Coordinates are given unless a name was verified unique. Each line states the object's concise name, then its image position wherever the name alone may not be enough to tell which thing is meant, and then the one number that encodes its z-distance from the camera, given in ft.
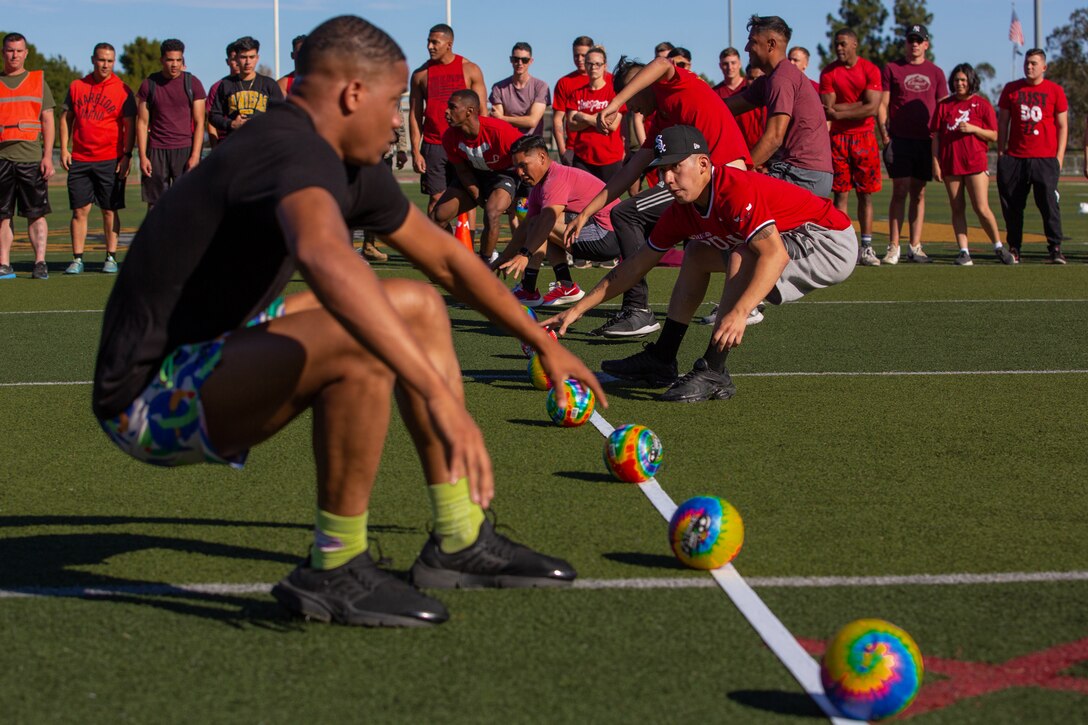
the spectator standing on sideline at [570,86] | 51.01
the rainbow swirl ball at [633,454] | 17.43
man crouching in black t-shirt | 10.82
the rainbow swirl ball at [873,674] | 9.87
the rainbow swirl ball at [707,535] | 13.60
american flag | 114.73
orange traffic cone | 48.75
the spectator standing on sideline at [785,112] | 32.58
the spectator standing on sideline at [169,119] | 46.60
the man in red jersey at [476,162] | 38.34
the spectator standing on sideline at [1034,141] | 48.21
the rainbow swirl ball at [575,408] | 21.29
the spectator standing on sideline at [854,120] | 47.37
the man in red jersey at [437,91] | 46.65
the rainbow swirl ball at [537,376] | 24.68
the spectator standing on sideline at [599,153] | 45.91
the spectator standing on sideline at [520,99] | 52.95
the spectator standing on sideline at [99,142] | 46.65
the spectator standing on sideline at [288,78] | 40.72
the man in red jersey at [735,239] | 22.11
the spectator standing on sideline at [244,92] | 44.16
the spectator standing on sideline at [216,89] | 44.27
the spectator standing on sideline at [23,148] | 44.21
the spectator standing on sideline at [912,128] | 49.26
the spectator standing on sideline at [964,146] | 48.14
